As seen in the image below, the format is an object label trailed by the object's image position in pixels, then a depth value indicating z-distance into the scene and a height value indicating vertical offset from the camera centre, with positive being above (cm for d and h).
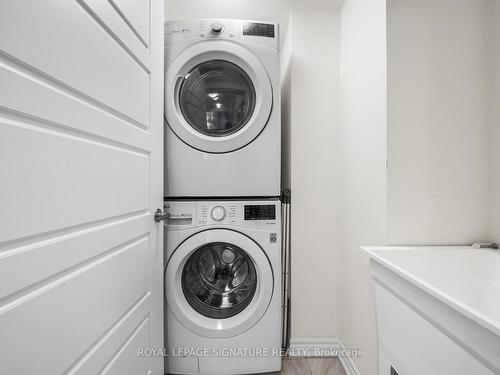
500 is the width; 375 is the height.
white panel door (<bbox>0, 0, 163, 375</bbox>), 51 +2
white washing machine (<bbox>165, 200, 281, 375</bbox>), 140 -58
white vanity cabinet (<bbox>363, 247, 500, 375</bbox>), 60 -34
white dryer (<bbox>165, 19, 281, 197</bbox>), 143 +40
